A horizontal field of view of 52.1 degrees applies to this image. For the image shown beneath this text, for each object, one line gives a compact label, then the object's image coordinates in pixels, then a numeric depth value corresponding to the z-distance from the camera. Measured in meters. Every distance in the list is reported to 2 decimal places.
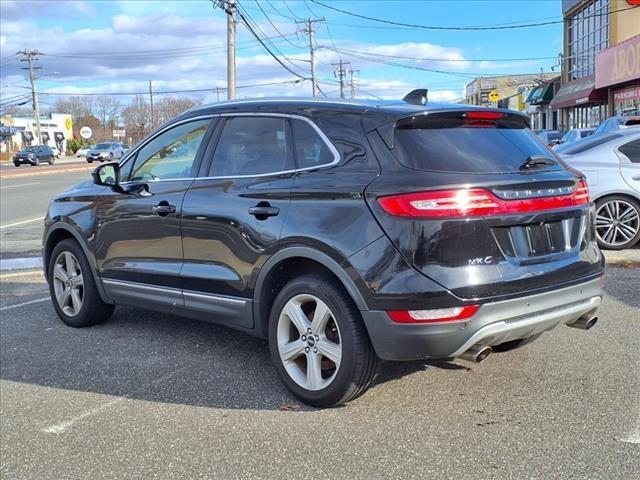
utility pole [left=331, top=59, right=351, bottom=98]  85.25
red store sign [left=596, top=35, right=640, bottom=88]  24.92
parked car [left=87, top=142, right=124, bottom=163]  50.34
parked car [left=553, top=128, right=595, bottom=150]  19.65
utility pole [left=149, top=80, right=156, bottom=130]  95.00
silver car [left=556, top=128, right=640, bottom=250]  8.32
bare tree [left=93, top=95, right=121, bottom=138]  129.62
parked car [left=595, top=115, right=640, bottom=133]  14.11
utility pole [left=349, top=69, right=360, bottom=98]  94.89
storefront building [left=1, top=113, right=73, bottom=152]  98.88
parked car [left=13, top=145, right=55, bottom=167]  55.03
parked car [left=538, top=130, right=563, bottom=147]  27.49
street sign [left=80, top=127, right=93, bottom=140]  82.22
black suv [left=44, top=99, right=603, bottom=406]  3.46
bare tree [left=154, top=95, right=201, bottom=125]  89.94
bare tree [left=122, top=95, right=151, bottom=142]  105.31
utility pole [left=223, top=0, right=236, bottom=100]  22.70
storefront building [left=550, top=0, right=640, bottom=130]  29.05
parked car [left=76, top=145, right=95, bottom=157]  77.60
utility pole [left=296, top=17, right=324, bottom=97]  56.97
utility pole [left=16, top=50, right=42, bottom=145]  78.06
